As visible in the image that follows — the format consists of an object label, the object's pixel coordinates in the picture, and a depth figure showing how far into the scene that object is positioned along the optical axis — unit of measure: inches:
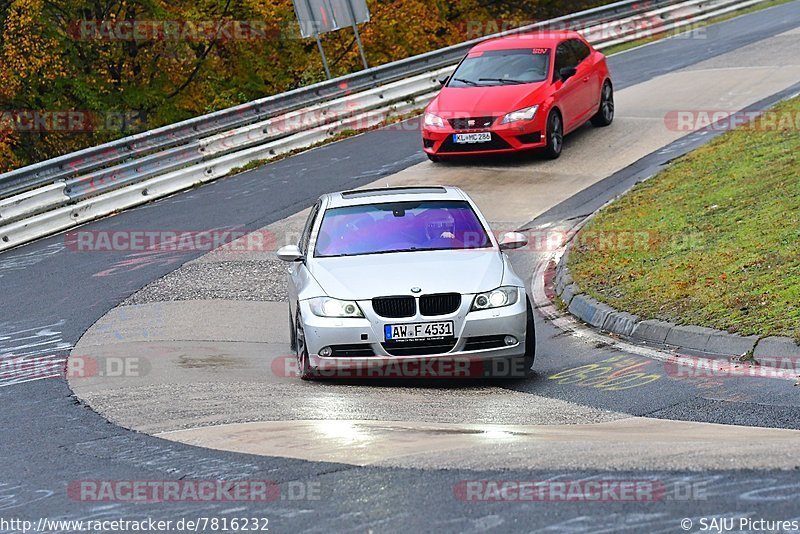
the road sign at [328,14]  1048.2
